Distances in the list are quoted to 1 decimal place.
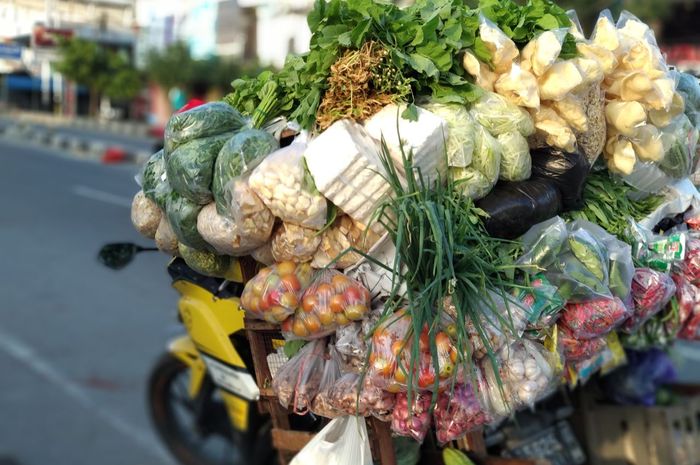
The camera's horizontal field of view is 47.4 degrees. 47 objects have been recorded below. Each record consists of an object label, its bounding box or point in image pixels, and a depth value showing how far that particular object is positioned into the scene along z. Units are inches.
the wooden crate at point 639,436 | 121.9
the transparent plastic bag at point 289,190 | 69.2
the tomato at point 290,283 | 71.8
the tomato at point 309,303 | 71.3
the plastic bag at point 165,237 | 81.8
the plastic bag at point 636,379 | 124.3
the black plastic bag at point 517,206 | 73.1
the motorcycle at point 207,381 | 95.8
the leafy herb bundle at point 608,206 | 85.5
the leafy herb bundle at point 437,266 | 66.5
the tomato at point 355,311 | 70.3
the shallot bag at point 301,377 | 74.3
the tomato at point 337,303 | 70.2
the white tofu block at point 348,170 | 68.1
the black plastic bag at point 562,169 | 79.1
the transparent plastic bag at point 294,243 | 71.7
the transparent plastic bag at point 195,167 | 73.0
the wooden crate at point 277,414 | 78.2
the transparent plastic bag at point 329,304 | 70.5
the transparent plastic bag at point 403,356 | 67.7
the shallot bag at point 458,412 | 72.4
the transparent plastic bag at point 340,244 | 72.4
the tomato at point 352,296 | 70.5
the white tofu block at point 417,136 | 68.9
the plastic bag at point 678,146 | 89.9
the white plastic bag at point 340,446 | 77.2
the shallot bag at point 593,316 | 77.7
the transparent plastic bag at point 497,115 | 75.1
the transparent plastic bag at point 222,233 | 72.2
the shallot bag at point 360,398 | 71.1
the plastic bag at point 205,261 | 80.7
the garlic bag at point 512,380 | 72.6
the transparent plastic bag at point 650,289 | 84.0
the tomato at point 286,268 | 72.8
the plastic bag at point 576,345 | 80.0
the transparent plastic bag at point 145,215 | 83.7
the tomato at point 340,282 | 71.0
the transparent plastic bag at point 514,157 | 75.1
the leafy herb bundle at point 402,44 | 72.5
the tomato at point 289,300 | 71.2
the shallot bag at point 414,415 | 71.1
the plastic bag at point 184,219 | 75.5
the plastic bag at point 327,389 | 73.7
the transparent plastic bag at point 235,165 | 71.2
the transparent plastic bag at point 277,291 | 71.5
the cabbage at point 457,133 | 71.0
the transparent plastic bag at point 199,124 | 75.6
